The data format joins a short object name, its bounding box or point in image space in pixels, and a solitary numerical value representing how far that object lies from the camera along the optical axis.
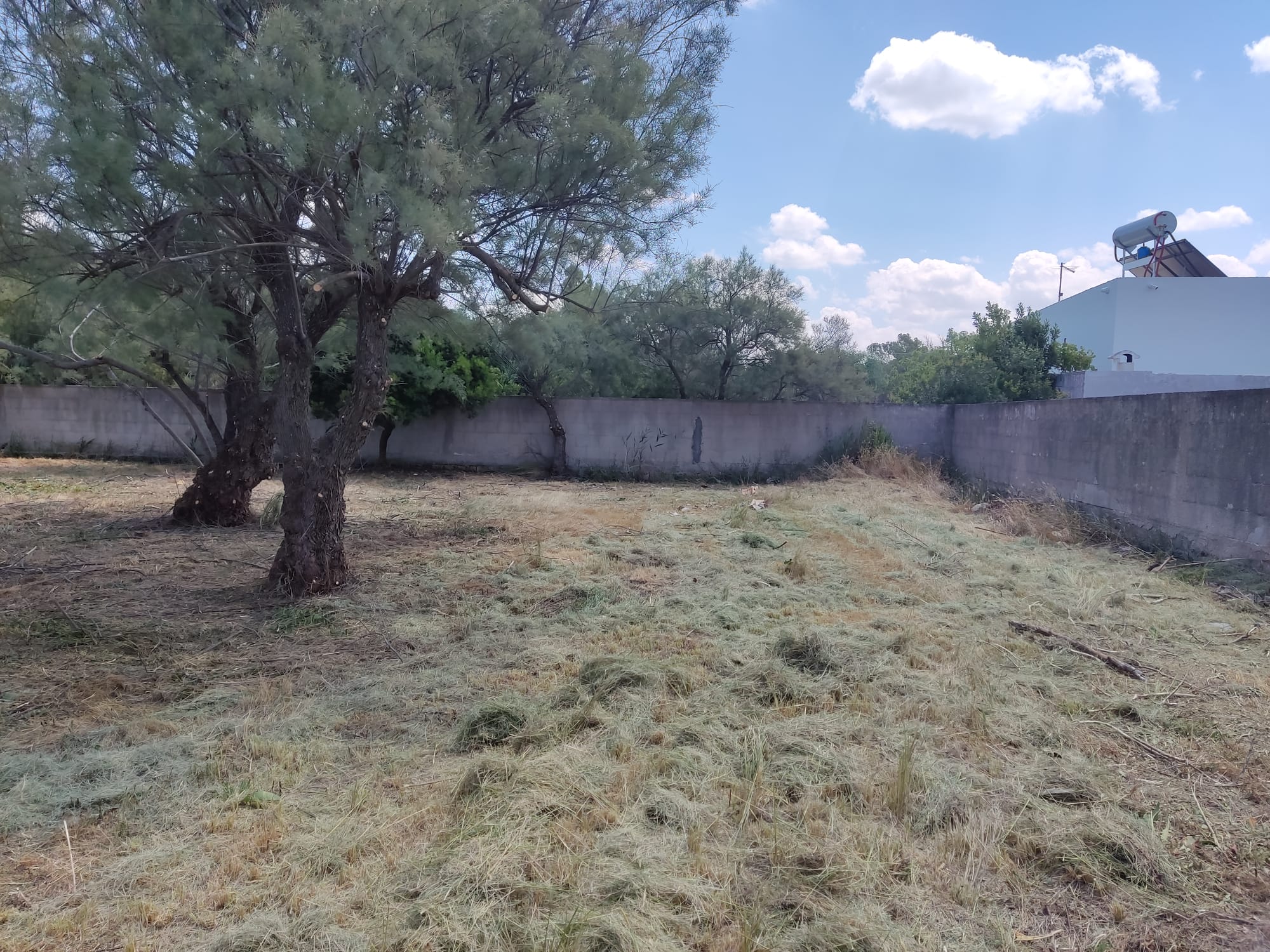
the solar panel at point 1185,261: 20.36
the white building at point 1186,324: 17.11
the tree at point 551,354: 6.89
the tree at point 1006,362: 13.52
